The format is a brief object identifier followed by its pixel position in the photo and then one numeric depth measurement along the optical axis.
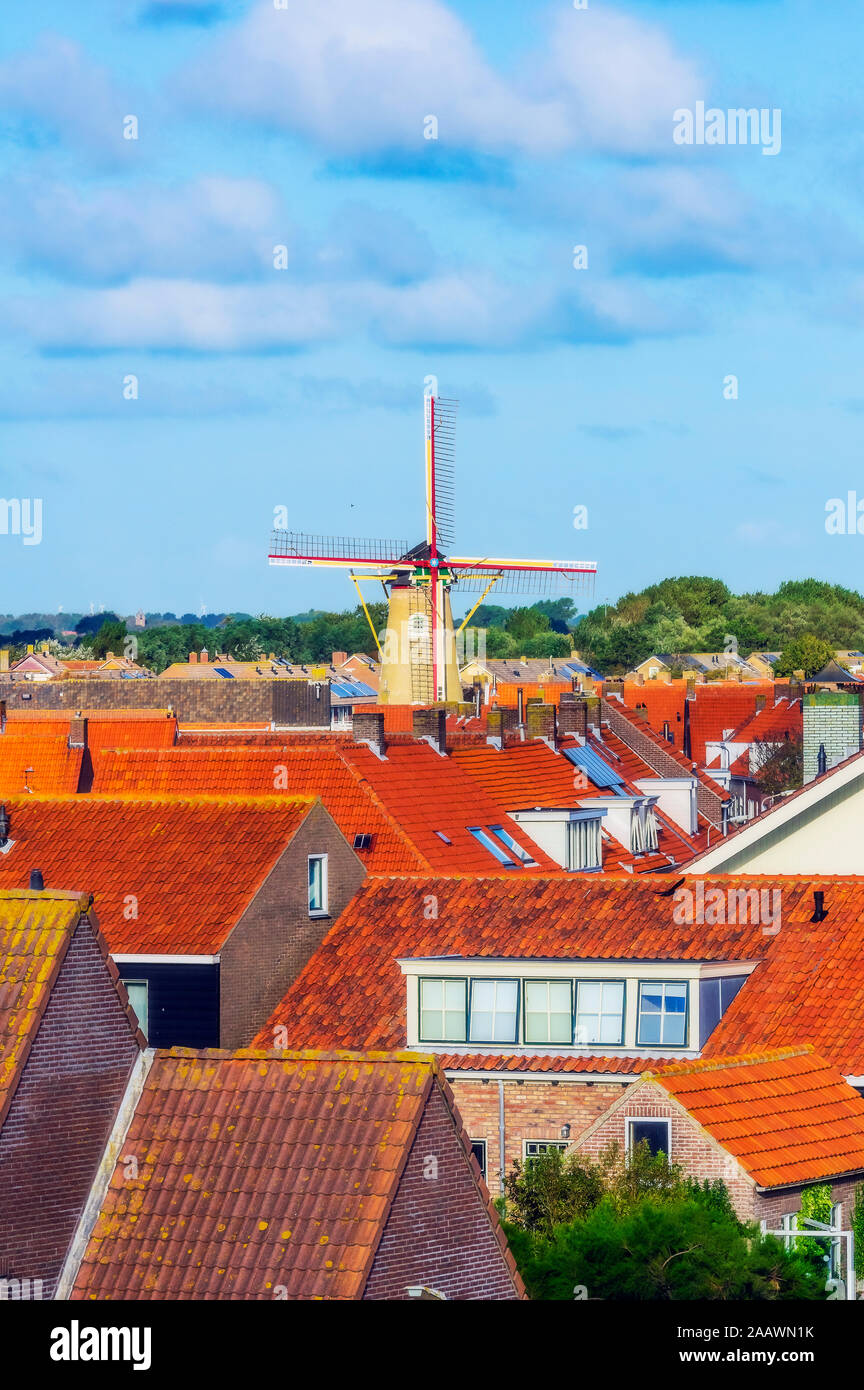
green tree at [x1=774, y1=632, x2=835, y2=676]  170.75
